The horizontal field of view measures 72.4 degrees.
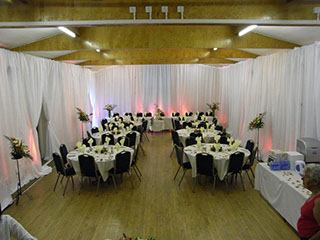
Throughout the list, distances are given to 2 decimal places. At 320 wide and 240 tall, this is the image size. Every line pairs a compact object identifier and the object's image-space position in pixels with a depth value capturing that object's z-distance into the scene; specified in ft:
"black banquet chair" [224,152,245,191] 17.74
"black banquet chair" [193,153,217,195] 17.67
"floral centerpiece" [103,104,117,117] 43.62
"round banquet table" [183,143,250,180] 18.18
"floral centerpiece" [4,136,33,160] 16.39
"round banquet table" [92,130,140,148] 26.18
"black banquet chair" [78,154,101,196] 17.61
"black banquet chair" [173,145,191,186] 19.85
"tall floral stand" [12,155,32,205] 16.52
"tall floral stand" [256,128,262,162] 25.91
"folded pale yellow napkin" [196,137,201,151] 20.44
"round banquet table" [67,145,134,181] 18.19
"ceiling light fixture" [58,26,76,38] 14.80
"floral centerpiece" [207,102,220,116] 42.60
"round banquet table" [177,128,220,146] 26.11
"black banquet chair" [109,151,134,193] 18.33
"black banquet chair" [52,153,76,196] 18.15
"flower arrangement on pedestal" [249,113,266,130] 24.04
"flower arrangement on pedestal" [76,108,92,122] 31.58
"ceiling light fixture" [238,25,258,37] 15.11
